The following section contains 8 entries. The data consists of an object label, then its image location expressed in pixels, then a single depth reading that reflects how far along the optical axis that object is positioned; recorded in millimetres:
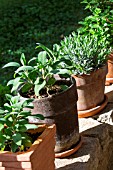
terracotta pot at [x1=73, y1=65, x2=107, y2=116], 2787
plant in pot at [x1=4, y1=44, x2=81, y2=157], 2273
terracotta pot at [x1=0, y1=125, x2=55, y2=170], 1908
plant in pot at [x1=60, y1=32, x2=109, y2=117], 2781
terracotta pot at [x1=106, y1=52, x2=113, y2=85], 3330
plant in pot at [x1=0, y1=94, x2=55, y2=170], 1921
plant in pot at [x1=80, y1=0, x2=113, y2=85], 3287
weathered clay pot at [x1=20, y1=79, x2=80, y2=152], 2279
